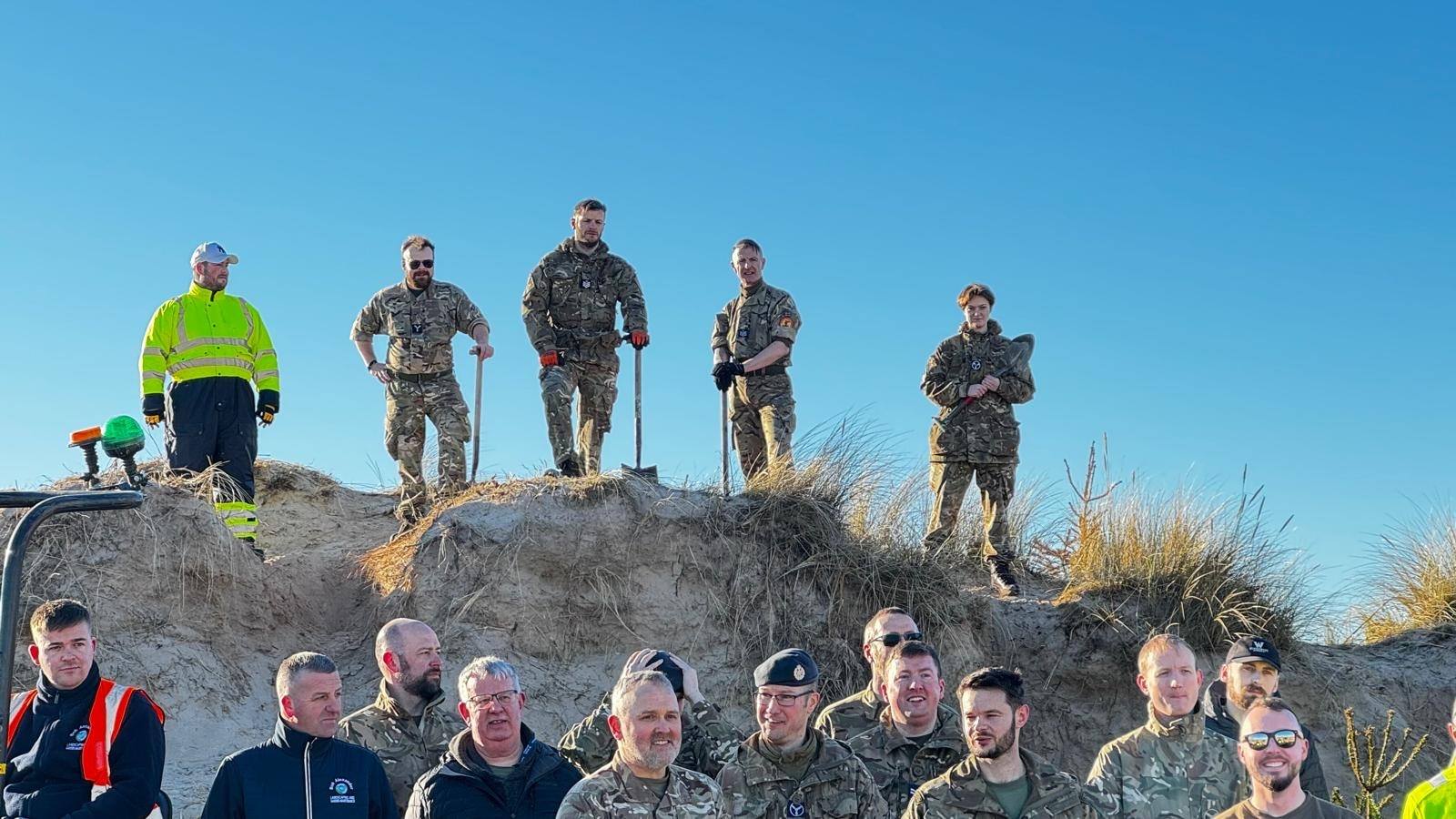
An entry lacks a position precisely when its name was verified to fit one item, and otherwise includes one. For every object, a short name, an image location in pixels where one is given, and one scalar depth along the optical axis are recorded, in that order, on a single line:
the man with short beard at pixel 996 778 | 5.41
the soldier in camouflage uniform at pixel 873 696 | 6.61
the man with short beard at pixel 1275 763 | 4.95
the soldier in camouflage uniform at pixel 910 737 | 6.09
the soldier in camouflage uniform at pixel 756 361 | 11.30
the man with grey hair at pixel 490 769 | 5.48
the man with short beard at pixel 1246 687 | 6.42
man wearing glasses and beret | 5.61
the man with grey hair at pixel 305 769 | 5.53
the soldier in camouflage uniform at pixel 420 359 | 11.23
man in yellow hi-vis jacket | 10.34
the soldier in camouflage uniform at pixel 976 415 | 11.55
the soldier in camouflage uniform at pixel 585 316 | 11.37
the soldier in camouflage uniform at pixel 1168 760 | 6.10
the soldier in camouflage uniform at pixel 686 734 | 6.09
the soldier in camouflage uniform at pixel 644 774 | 5.00
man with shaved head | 6.27
